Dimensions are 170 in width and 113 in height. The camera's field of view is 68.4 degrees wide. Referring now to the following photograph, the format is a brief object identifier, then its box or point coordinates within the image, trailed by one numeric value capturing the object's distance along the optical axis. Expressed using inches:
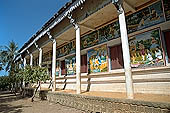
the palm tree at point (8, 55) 976.3
